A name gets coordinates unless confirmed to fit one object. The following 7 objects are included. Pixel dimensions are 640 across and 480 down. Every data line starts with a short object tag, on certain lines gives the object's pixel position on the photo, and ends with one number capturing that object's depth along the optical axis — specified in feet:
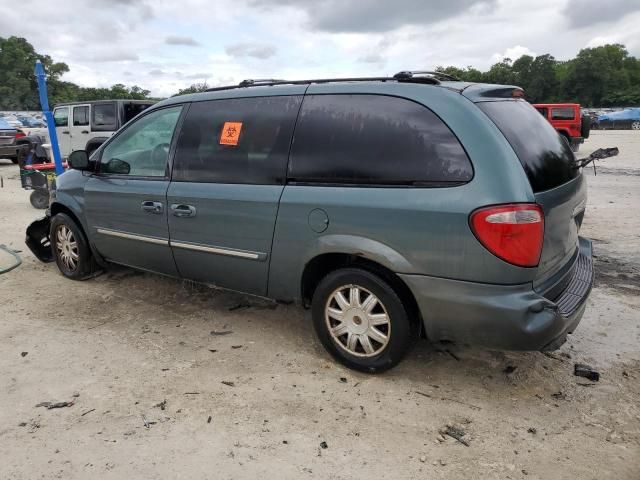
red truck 63.26
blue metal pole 25.75
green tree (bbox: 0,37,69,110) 289.94
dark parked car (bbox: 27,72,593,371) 8.72
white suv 42.68
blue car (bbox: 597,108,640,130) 136.05
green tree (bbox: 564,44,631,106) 285.43
